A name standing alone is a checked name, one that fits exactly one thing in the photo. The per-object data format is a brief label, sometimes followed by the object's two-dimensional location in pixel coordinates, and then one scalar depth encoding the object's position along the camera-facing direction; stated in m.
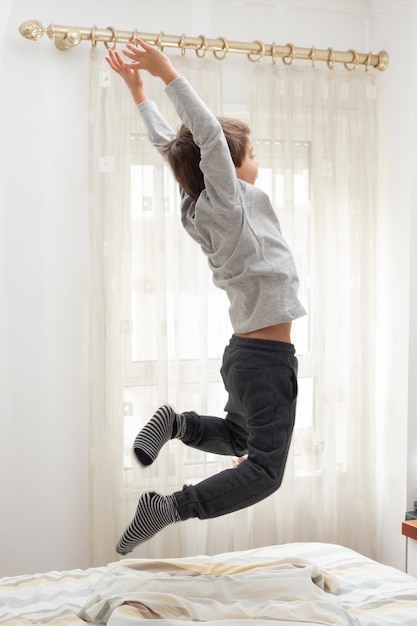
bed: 1.92
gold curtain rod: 3.10
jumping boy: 1.97
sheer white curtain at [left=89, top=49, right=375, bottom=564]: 3.24
